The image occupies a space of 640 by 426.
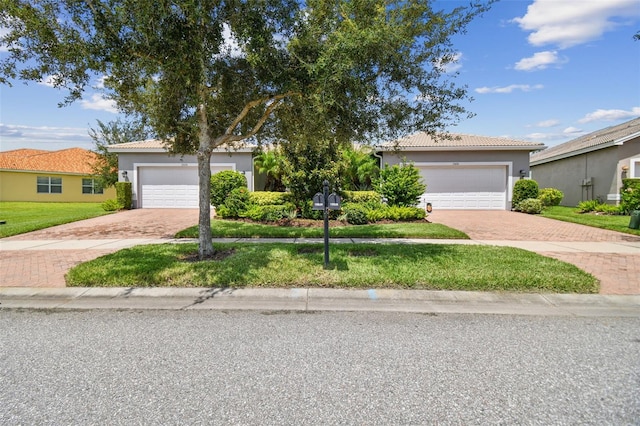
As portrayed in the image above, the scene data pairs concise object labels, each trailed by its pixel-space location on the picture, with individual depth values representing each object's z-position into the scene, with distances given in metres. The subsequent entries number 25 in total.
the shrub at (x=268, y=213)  13.28
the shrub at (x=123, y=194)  18.48
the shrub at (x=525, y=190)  18.16
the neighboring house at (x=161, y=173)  19.27
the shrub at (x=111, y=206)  18.22
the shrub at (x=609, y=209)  16.01
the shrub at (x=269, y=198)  14.34
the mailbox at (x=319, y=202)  6.27
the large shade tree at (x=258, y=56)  5.40
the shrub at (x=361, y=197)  14.48
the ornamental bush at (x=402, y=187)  14.43
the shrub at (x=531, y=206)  16.91
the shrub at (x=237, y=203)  14.16
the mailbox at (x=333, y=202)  6.21
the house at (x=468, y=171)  18.89
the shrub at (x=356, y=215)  12.90
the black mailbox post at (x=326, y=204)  6.23
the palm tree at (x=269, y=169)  18.38
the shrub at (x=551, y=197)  19.44
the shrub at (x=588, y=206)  17.14
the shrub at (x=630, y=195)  14.99
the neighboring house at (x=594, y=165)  18.12
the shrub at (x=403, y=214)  13.44
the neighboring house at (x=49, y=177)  25.11
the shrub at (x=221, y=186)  15.55
